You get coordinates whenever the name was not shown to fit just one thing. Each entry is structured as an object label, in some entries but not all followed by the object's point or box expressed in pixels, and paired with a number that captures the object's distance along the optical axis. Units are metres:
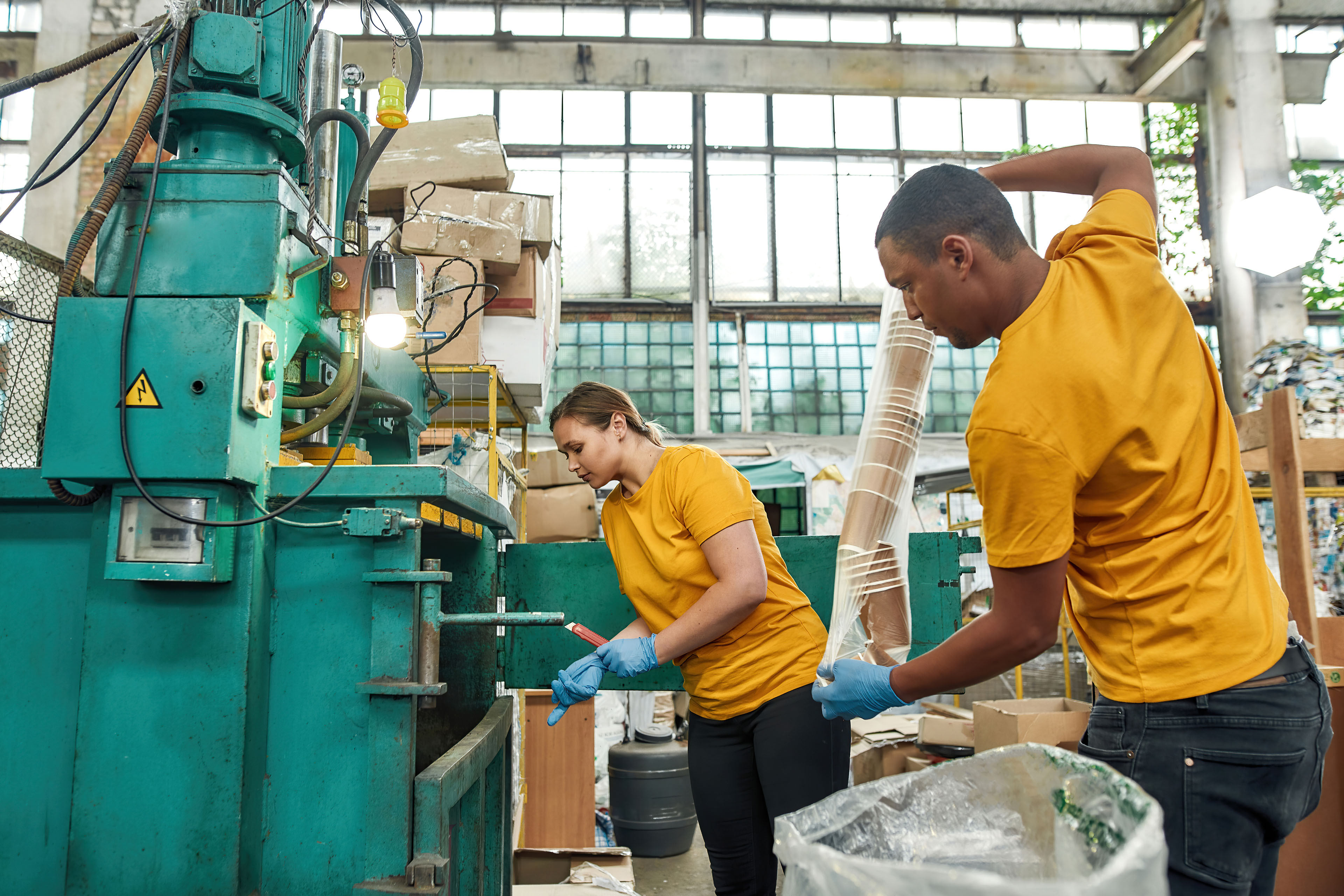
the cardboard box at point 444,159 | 3.80
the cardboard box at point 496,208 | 3.73
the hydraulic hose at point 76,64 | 1.55
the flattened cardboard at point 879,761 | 4.43
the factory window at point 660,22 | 8.12
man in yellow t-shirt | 0.97
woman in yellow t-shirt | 1.62
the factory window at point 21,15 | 6.79
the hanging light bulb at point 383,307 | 1.75
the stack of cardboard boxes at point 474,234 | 3.67
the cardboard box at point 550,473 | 5.22
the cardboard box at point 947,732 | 4.17
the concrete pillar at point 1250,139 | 6.45
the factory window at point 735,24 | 8.16
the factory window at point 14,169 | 6.95
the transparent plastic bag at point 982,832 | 0.68
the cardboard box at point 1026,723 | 3.40
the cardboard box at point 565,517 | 5.01
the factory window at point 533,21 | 8.02
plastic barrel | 4.21
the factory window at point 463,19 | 7.98
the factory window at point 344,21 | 7.07
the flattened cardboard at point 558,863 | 3.06
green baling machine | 1.27
